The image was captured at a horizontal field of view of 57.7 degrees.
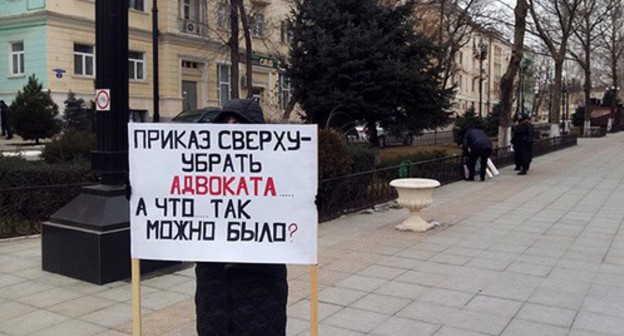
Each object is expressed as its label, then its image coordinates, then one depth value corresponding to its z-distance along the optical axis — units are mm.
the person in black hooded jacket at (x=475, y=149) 15048
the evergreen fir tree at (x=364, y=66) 15281
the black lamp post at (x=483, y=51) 34356
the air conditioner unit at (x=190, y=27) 36344
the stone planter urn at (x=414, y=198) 8430
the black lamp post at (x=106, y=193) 5789
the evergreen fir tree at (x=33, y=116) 22484
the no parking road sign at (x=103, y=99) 6145
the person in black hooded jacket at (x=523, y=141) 16750
